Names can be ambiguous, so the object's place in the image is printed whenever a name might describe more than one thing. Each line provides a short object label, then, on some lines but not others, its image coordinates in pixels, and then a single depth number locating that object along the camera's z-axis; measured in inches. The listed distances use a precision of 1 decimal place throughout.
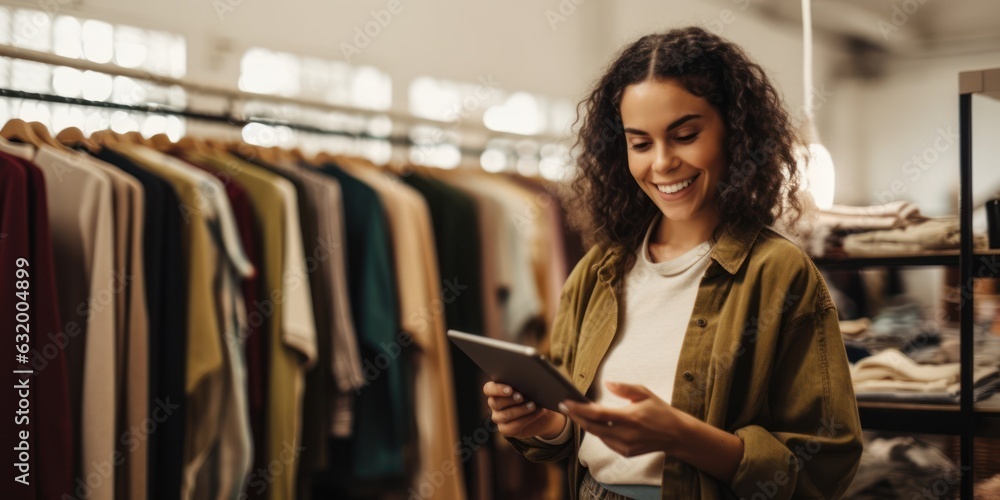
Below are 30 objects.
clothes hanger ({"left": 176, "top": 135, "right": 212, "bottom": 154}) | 87.4
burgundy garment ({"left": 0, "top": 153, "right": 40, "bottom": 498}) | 63.3
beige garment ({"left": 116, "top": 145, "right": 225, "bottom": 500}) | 75.2
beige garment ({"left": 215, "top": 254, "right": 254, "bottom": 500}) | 77.3
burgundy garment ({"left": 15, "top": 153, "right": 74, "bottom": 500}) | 64.4
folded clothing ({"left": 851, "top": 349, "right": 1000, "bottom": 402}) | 74.8
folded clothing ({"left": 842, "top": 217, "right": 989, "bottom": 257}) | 73.0
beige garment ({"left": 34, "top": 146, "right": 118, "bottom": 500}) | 68.3
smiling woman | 42.4
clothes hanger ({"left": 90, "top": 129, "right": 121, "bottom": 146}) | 80.5
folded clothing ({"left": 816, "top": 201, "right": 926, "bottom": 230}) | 76.8
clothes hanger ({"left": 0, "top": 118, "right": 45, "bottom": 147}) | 71.9
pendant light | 74.8
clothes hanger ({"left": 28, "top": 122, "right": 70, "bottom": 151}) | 73.6
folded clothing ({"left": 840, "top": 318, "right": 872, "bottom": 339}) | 84.6
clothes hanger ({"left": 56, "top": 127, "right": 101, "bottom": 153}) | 76.8
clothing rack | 74.2
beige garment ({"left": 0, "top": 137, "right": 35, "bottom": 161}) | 68.9
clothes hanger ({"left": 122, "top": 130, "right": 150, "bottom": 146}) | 83.8
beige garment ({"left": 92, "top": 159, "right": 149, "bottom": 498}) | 70.8
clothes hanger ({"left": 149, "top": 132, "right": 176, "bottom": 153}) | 85.1
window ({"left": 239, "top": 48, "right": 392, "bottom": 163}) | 111.7
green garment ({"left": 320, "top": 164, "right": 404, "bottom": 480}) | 88.8
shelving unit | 64.6
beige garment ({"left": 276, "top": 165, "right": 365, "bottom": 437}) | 85.7
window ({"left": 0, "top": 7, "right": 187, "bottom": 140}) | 90.1
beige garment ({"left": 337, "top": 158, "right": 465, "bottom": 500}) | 91.4
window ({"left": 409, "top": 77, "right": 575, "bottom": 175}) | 133.8
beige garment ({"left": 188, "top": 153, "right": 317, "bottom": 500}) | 81.4
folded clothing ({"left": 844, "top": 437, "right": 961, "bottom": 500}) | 77.9
